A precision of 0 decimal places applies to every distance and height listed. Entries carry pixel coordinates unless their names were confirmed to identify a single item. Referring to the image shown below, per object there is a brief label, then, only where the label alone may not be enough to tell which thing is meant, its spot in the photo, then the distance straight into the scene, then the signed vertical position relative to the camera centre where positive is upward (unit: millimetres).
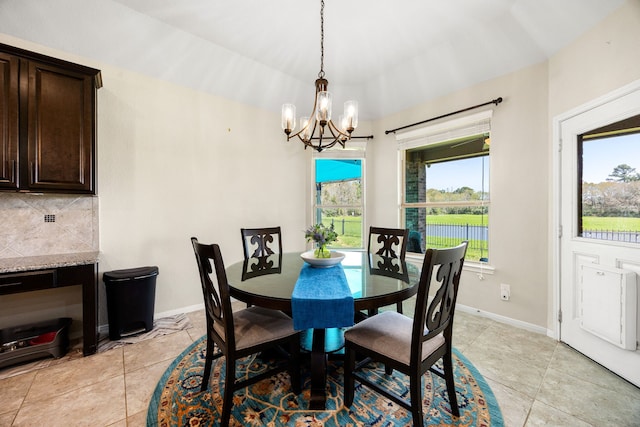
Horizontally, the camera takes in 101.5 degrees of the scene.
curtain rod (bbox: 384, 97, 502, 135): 2839 +1220
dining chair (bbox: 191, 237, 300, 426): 1425 -731
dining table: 1445 -461
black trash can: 2428 -828
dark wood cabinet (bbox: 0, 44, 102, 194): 2016 +739
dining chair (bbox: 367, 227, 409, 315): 2559 -281
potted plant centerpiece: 2035 -189
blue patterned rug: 1517 -1203
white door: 1870 -407
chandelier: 1992 +788
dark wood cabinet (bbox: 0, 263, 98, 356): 1924 -543
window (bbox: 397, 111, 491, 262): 3141 +374
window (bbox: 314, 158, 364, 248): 4262 +321
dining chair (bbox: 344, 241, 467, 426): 1313 -726
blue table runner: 1401 -523
